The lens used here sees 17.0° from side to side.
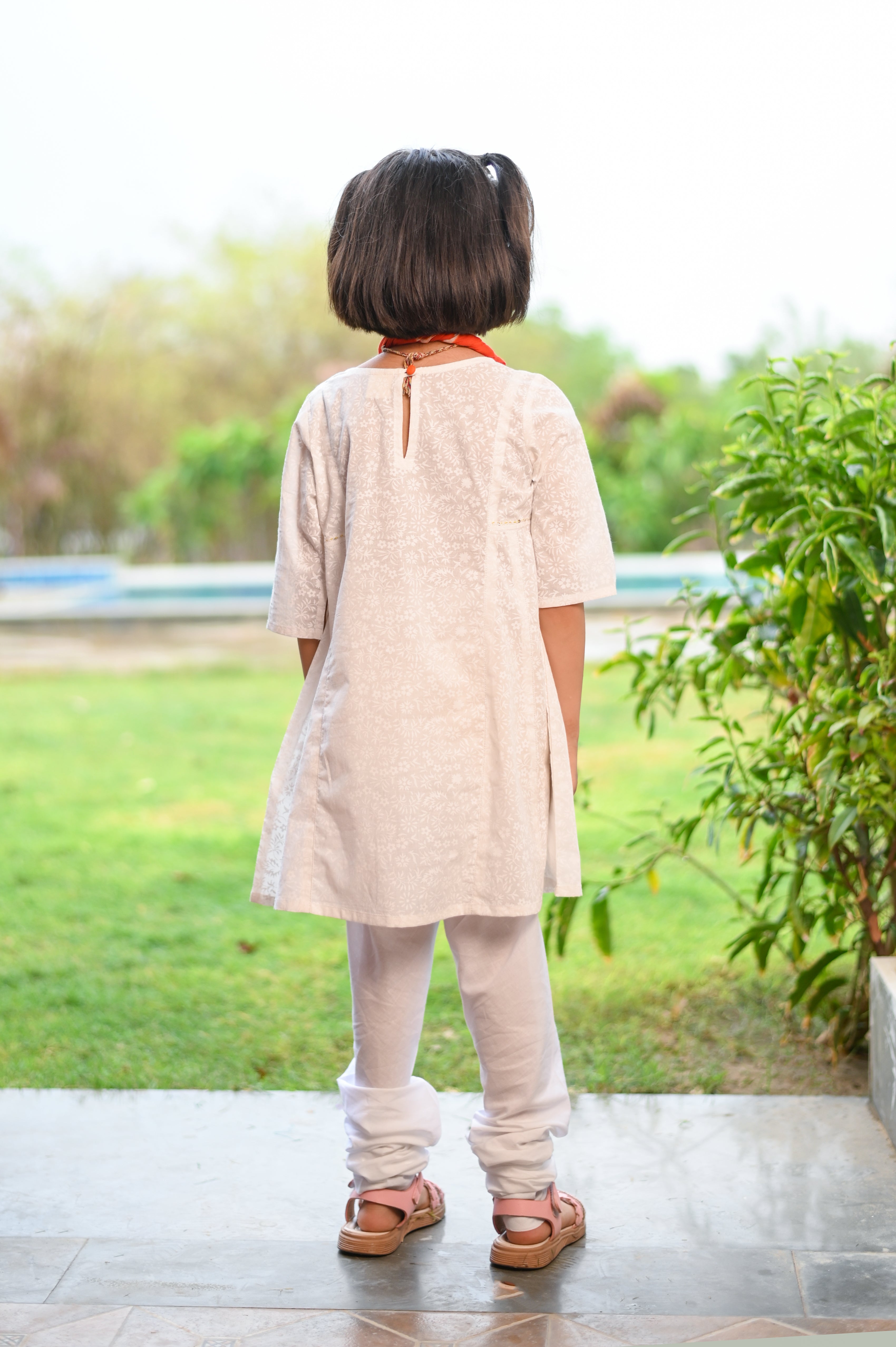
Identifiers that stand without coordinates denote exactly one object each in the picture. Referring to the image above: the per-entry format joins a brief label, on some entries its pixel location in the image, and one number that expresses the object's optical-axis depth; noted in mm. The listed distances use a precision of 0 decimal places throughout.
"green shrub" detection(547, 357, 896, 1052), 3466
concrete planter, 3420
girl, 3060
